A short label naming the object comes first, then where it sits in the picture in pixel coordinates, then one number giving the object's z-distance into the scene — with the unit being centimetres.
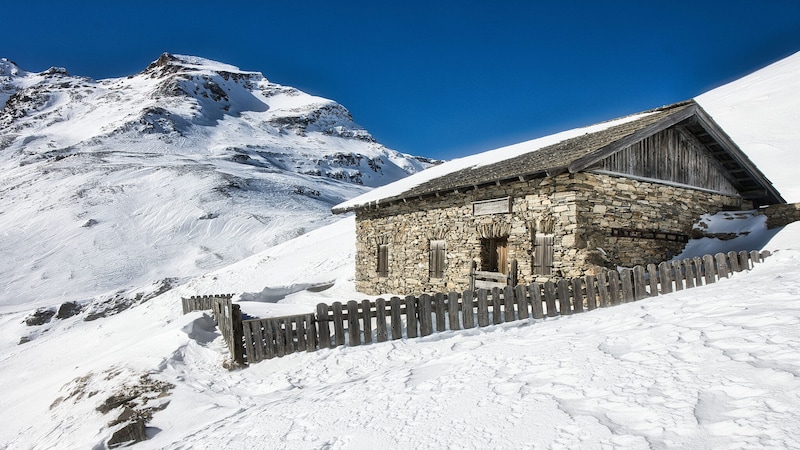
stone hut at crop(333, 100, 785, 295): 1097
